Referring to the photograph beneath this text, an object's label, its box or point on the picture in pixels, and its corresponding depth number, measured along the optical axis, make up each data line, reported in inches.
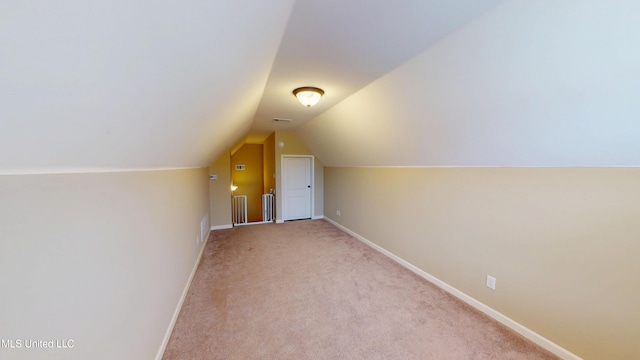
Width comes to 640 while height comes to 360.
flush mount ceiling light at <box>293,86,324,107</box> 102.2
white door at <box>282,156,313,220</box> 234.8
